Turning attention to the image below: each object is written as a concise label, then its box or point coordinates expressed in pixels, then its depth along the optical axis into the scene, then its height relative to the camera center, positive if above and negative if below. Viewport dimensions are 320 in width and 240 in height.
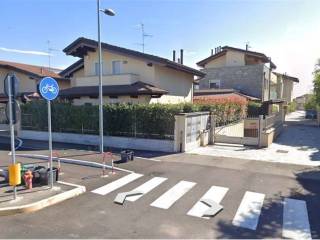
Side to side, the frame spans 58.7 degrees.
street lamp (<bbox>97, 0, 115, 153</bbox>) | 13.51 +0.60
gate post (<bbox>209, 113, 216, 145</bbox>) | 17.48 -1.47
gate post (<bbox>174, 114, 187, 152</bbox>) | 14.73 -1.29
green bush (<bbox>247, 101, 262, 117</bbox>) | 28.84 -0.18
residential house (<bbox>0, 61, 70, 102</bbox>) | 28.27 +3.30
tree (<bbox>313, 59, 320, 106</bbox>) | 31.59 +2.63
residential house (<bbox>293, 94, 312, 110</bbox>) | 91.90 +2.81
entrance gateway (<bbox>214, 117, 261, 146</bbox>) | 16.80 -1.62
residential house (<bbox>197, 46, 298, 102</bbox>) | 35.12 +4.63
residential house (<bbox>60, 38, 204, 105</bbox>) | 20.03 +2.43
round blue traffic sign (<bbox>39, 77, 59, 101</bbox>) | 8.22 +0.57
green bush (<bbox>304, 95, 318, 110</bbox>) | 48.85 +0.42
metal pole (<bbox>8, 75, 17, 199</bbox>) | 7.45 -0.46
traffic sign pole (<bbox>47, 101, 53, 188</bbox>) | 8.42 -1.67
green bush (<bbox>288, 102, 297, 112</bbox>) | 62.28 +0.31
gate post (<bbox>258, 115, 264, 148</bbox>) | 16.39 -1.40
